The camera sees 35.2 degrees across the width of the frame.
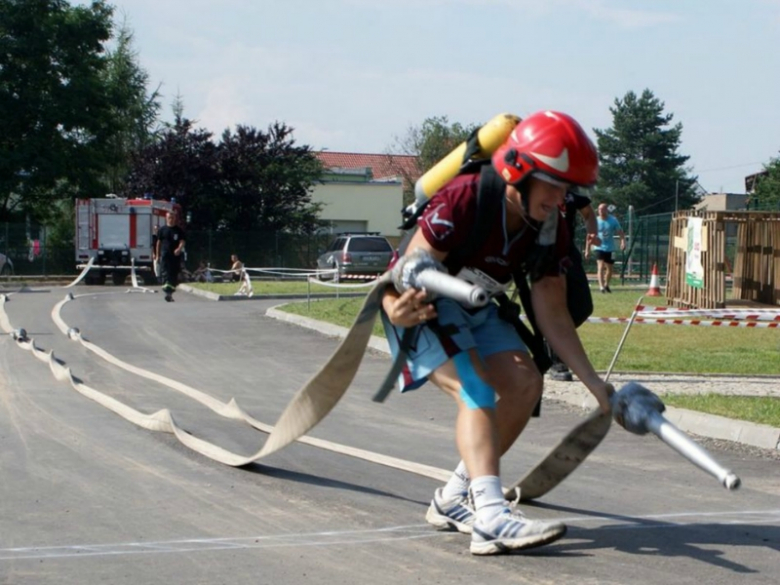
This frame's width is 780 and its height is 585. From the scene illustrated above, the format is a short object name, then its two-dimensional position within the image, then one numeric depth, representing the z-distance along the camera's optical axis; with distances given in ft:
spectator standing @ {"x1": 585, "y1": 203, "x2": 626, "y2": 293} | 77.20
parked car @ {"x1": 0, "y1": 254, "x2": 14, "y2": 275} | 137.69
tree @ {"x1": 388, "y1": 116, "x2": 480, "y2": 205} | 228.43
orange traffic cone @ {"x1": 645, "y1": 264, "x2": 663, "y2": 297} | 83.25
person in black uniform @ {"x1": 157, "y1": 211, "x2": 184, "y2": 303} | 81.76
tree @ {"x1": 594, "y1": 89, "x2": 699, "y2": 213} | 292.81
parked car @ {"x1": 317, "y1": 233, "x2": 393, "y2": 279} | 127.54
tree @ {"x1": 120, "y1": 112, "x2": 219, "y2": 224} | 158.10
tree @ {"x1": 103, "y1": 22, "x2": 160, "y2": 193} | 195.83
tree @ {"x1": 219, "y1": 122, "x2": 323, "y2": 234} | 160.86
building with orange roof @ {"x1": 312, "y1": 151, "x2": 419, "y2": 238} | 231.91
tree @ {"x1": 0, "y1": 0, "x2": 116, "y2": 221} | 160.86
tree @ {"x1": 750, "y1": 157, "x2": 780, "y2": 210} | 218.79
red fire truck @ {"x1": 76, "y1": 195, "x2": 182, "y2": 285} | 133.49
